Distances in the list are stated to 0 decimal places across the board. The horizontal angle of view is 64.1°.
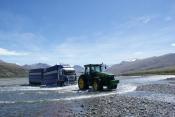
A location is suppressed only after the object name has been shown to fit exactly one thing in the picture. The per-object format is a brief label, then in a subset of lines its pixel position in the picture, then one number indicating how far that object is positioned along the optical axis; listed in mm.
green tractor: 16266
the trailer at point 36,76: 25550
